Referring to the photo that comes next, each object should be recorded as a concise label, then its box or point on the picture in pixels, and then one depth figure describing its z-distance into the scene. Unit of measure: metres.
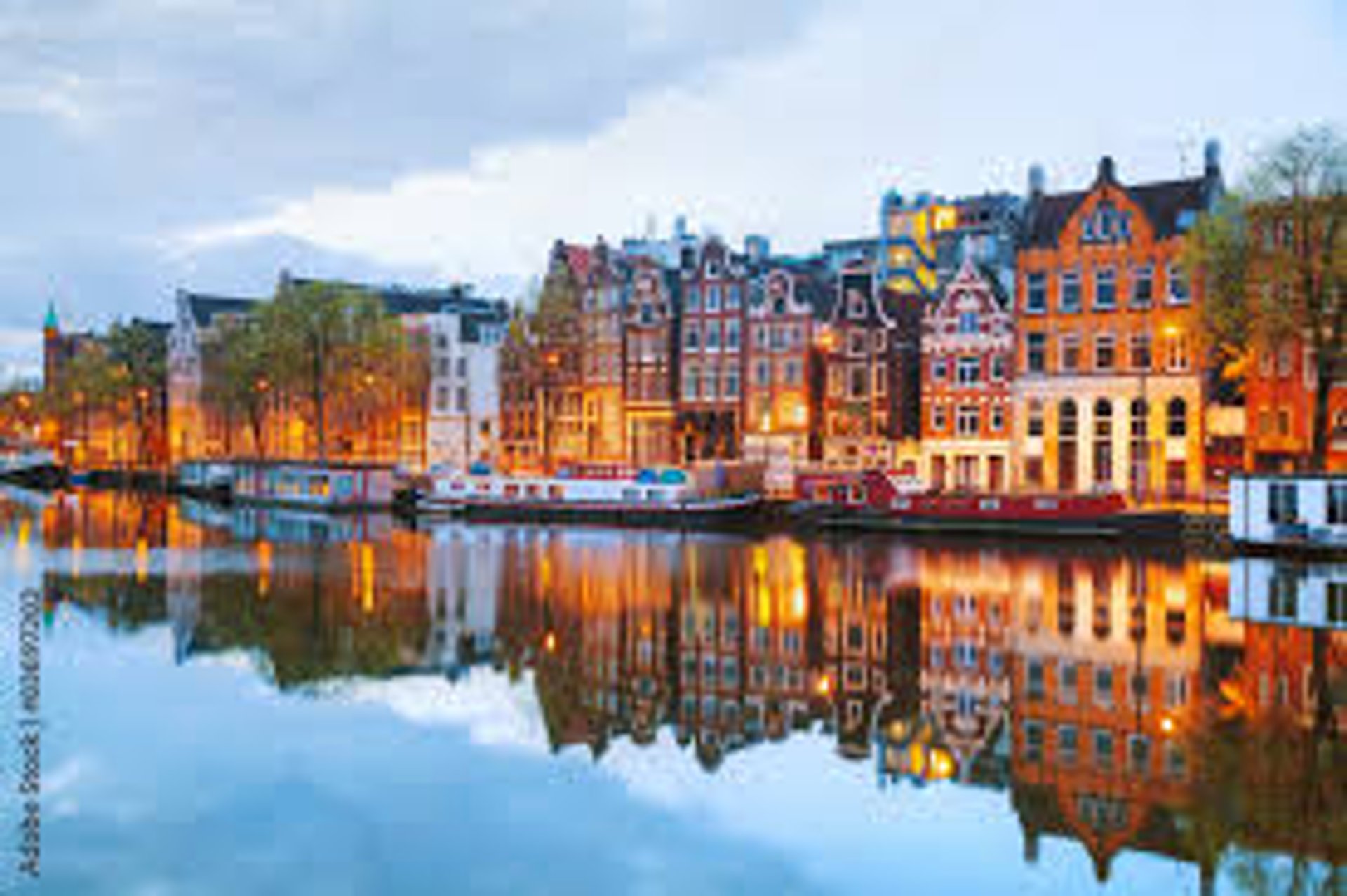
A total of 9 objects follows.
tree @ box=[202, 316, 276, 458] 96.44
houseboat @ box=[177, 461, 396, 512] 83.06
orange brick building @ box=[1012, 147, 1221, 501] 67.69
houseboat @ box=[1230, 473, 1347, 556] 49.06
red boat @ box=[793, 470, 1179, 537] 57.53
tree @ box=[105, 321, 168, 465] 125.56
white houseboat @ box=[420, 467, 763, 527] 69.25
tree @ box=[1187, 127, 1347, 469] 53.66
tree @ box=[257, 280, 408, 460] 90.94
